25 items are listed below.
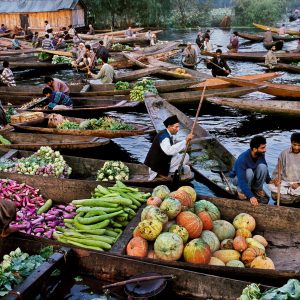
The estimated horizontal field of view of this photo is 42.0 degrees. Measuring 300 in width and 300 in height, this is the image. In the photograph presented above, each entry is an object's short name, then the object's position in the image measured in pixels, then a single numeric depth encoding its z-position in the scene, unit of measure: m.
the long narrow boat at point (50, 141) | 8.67
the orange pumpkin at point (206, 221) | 5.23
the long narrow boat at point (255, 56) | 20.75
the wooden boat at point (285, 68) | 17.75
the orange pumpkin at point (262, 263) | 4.57
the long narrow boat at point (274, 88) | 12.79
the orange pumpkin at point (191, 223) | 4.94
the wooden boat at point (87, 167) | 7.64
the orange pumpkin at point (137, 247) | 4.79
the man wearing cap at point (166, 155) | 6.44
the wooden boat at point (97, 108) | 10.95
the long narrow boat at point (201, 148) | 7.44
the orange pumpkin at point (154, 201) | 5.39
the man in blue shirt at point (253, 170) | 5.97
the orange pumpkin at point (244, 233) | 5.21
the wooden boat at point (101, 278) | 4.16
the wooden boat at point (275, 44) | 24.73
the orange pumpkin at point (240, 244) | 4.93
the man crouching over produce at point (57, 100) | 11.11
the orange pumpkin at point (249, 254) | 4.78
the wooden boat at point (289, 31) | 30.52
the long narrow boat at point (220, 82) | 13.48
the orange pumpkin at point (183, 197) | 5.32
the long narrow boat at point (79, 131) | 9.09
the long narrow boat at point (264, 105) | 11.60
